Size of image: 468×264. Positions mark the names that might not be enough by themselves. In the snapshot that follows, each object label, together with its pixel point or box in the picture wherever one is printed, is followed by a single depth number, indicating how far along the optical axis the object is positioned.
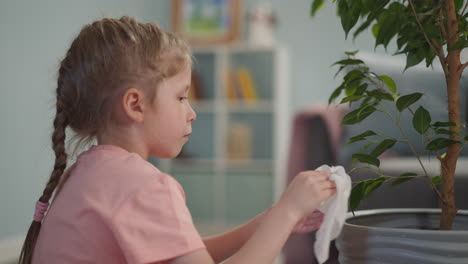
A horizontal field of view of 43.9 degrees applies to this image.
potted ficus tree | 0.74
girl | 0.77
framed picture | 4.07
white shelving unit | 3.82
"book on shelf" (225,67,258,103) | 3.90
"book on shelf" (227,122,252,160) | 3.93
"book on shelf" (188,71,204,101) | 4.00
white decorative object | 3.92
